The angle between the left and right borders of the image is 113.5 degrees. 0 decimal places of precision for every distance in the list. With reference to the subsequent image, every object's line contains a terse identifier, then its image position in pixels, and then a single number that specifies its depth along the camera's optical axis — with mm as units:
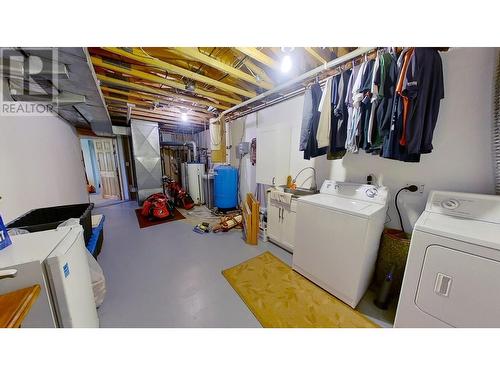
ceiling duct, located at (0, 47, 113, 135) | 1200
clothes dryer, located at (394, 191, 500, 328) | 903
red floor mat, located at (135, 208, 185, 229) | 3471
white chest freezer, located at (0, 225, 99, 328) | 712
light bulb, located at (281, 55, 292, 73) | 1786
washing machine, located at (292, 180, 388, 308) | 1464
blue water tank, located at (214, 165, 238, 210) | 4008
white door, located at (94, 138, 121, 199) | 5454
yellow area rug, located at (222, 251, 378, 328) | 1411
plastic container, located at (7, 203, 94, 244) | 1384
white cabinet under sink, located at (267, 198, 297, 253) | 2297
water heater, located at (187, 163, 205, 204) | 4719
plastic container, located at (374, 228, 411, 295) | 1538
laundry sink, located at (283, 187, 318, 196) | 2474
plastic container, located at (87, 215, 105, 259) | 1812
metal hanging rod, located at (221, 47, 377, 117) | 1629
